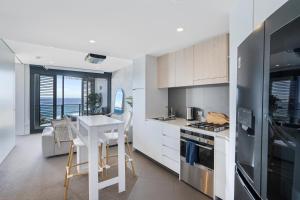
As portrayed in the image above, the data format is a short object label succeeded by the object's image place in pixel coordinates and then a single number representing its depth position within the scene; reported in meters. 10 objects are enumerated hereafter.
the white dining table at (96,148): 1.70
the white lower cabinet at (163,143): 2.23
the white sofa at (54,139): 2.91
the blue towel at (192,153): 1.92
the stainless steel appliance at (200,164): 1.79
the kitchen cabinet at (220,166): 1.63
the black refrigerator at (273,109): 0.43
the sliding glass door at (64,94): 4.92
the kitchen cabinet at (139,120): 3.02
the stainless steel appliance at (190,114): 2.60
